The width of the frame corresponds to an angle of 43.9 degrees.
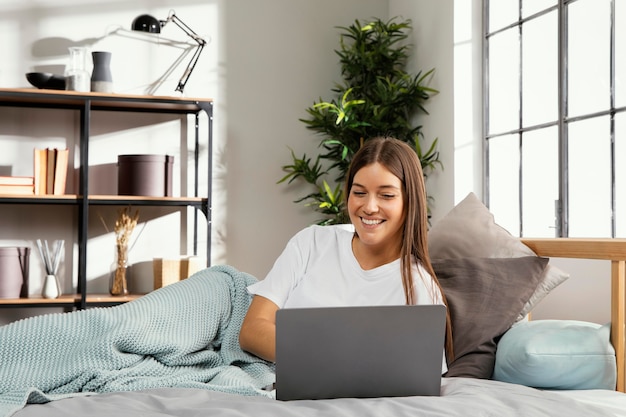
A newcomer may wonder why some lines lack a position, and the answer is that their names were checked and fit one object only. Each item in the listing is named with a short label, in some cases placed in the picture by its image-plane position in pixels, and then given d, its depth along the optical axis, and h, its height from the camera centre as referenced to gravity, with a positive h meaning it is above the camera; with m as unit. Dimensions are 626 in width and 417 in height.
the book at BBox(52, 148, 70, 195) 3.94 +0.23
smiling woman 2.01 -0.11
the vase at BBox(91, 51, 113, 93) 4.00 +0.74
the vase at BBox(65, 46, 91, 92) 3.95 +0.74
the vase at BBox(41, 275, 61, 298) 3.92 -0.36
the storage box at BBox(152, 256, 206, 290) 4.05 -0.27
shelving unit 3.85 +0.19
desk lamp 4.03 +0.99
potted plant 4.23 +0.60
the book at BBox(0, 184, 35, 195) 3.82 +0.13
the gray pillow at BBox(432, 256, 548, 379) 1.97 -0.21
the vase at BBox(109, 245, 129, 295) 4.08 -0.31
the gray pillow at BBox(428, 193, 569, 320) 2.15 -0.07
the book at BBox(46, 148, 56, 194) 3.94 +0.23
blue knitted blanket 1.68 -0.31
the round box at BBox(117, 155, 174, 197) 4.02 +0.21
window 3.08 +0.46
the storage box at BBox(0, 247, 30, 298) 3.81 -0.28
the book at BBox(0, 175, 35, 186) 3.82 +0.17
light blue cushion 1.82 -0.33
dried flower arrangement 4.09 -0.18
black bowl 3.95 +0.69
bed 1.38 -0.33
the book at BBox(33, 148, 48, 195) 3.90 +0.23
